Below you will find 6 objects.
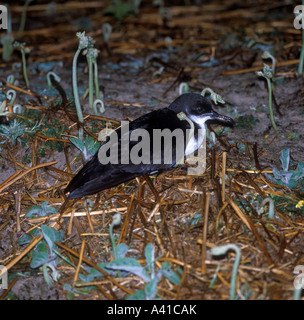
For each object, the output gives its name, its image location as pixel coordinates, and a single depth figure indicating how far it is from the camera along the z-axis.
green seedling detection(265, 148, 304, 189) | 3.18
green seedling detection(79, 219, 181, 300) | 2.52
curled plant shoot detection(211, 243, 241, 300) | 2.28
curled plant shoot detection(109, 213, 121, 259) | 2.44
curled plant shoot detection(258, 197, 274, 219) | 2.86
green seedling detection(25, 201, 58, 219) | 3.11
